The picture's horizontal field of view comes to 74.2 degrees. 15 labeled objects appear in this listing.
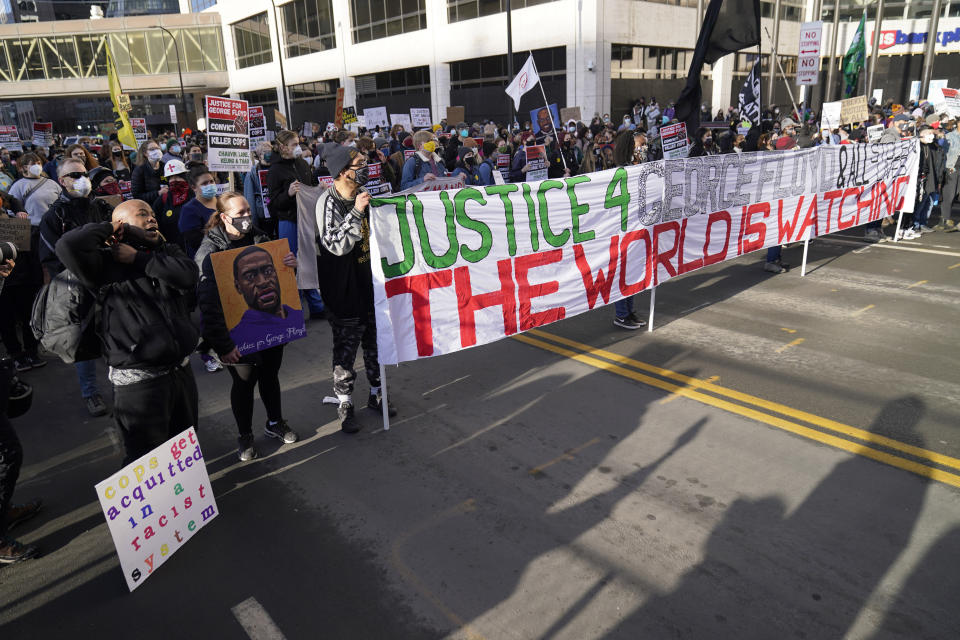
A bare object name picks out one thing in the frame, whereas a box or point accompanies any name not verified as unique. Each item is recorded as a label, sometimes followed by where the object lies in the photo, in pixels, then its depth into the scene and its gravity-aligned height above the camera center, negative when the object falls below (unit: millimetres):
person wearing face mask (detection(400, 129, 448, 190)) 9555 -351
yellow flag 13494 +732
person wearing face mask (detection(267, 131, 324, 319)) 7184 -375
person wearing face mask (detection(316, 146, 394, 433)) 4574 -887
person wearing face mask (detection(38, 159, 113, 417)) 5594 -555
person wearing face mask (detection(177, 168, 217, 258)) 6027 -565
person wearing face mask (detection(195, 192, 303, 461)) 4125 -1131
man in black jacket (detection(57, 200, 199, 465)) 3379 -872
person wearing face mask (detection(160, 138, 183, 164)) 15056 -40
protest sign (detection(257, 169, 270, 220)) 8039 -639
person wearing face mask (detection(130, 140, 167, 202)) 7992 -406
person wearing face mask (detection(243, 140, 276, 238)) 7961 -667
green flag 20359 +1806
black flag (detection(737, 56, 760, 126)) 11070 +490
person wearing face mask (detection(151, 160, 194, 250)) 7344 -608
